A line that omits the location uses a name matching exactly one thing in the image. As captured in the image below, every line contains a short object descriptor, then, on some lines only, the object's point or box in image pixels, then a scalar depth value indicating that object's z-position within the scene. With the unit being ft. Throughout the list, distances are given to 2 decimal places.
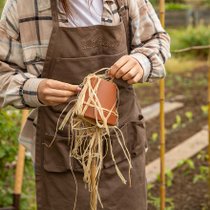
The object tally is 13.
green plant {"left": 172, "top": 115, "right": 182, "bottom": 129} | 18.93
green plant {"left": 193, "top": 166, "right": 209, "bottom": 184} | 14.25
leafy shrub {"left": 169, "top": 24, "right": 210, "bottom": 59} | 37.17
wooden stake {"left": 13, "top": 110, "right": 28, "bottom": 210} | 10.50
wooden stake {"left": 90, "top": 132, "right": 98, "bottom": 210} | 6.49
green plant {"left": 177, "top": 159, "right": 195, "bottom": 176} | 14.69
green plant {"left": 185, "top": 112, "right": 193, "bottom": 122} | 19.94
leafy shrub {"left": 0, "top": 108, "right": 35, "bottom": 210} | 11.27
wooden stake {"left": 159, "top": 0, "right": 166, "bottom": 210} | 9.27
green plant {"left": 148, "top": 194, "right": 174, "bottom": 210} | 12.40
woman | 6.68
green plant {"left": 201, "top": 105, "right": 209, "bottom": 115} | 19.10
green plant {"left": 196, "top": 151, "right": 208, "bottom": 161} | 15.67
